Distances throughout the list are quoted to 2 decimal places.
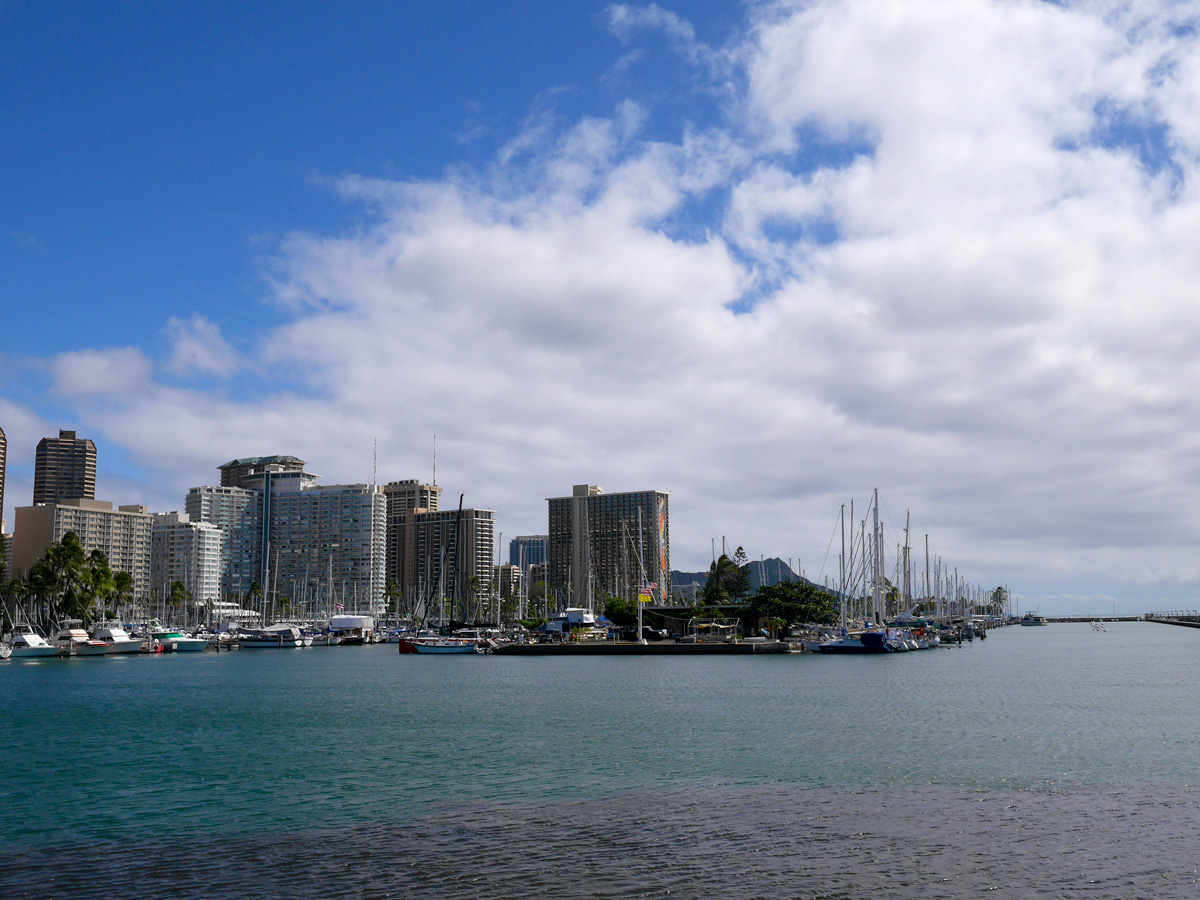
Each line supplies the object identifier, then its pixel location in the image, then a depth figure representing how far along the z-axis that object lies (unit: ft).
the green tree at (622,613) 534.98
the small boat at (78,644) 440.04
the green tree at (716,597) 584.81
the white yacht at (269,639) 574.97
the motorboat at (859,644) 420.36
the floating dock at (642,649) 435.12
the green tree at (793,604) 488.02
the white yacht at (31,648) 437.99
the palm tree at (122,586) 608.19
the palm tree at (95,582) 521.65
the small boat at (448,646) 487.61
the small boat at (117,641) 459.32
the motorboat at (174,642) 504.84
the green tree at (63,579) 503.20
